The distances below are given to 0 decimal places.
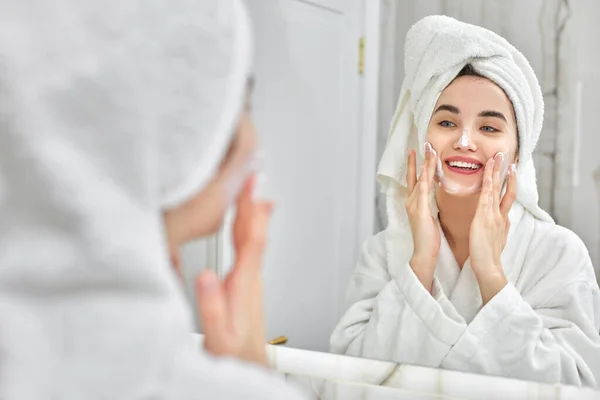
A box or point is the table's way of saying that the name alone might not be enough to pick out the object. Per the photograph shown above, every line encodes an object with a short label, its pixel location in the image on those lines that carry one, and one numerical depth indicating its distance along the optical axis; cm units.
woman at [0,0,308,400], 55
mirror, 85
